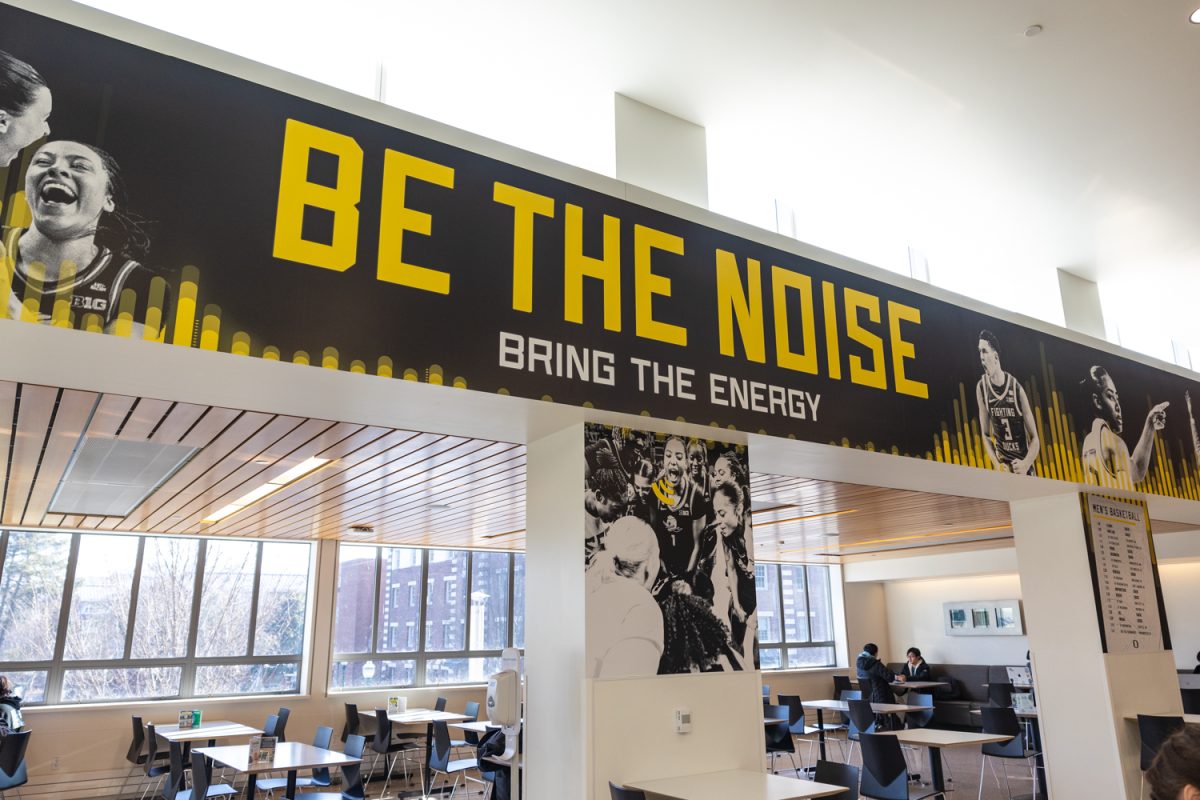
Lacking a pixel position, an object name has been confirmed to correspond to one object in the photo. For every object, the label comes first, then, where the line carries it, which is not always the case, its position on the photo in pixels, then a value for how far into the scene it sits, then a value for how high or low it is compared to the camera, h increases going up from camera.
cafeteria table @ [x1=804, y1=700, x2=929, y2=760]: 8.68 -1.15
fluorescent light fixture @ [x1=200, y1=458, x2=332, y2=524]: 5.22 +0.88
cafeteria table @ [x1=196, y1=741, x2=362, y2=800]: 5.67 -1.08
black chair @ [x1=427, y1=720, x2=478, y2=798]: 6.83 -1.23
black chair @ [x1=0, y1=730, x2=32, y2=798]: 6.49 -1.15
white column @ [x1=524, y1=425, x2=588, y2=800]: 3.67 -0.06
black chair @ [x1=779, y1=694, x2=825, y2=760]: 8.88 -1.24
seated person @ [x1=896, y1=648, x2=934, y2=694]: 11.82 -0.89
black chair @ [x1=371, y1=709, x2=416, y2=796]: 8.06 -1.31
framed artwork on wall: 12.45 -0.19
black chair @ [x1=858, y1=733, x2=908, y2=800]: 5.60 -1.14
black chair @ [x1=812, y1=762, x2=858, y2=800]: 4.27 -0.90
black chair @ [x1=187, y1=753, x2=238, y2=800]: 5.21 -1.06
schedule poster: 5.99 +0.21
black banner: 2.58 +1.34
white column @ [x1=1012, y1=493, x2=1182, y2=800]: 5.73 -0.50
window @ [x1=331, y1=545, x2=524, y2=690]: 10.09 -0.11
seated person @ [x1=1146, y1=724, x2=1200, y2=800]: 1.82 -0.37
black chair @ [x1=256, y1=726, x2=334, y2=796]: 6.57 -1.34
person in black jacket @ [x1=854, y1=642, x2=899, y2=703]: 9.83 -0.85
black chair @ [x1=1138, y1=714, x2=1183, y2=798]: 5.56 -0.85
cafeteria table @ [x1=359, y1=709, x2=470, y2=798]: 7.65 -1.08
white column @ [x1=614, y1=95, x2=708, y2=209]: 4.43 +2.50
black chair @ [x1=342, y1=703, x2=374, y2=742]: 8.78 -1.19
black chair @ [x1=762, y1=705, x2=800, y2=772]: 8.19 -1.32
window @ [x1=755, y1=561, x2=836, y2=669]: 13.84 -0.16
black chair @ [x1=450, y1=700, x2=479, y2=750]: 8.04 -1.23
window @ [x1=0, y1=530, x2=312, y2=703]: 8.45 -0.05
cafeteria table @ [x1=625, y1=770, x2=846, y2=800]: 3.40 -0.77
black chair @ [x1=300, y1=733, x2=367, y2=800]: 5.57 -1.21
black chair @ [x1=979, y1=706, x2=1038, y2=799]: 7.24 -1.07
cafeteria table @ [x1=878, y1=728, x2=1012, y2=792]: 5.82 -0.97
